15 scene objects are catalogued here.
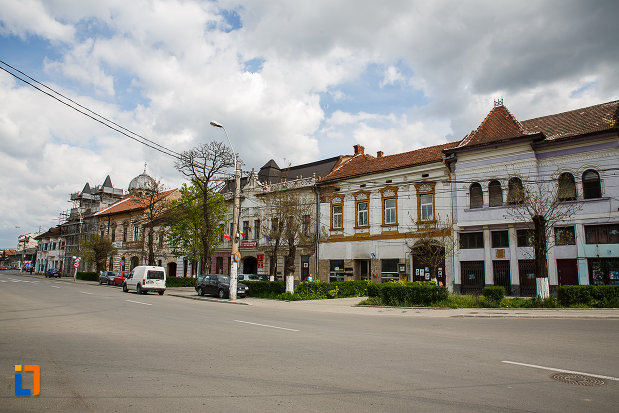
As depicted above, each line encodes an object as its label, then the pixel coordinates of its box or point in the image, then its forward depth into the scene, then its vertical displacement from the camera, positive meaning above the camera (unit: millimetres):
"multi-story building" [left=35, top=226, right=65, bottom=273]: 81125 +2163
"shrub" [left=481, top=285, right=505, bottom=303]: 19281 -1289
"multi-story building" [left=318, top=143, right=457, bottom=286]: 30234 +3640
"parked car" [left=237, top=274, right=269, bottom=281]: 35188 -1212
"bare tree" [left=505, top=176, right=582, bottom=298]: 19312 +3133
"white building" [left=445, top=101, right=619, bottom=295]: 24000 +4326
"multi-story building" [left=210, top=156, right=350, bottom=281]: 34484 +4291
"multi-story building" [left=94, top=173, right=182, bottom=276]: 53828 +3913
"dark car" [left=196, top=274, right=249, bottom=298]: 27673 -1611
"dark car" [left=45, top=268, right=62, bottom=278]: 65062 -1921
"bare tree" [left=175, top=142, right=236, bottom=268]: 33222 +7384
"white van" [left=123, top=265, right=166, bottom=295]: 30319 -1328
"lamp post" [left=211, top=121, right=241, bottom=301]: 25094 +1415
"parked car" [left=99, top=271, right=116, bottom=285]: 45438 -1768
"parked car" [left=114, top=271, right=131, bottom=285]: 43688 -1746
